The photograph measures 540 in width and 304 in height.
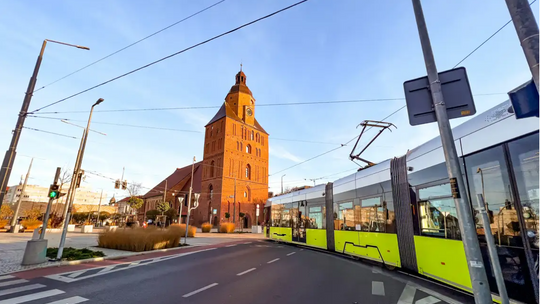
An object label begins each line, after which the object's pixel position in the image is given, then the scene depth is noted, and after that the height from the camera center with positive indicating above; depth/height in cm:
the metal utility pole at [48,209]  969 +49
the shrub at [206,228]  3431 -83
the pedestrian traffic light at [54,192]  1009 +116
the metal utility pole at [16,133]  754 +277
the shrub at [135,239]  1331 -92
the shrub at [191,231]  2399 -88
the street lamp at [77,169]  1068 +242
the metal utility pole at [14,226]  2311 -37
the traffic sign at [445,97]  342 +170
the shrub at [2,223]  2525 -12
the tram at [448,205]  387 +37
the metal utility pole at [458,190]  281 +37
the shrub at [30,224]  2527 -21
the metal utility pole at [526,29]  254 +194
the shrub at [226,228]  3359 -81
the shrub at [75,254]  1025 -131
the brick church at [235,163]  4459 +1073
